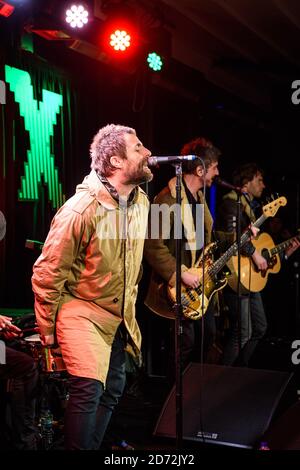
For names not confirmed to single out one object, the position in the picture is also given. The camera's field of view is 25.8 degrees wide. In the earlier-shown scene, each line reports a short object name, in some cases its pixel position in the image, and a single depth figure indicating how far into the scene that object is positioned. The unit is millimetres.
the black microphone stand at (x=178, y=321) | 3557
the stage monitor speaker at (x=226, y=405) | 4090
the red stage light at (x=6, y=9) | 4762
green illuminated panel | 5340
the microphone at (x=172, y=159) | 3562
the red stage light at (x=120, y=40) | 5898
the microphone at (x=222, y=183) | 5453
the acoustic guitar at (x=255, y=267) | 6418
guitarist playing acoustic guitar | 6305
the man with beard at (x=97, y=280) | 3309
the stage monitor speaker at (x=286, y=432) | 3628
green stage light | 6398
